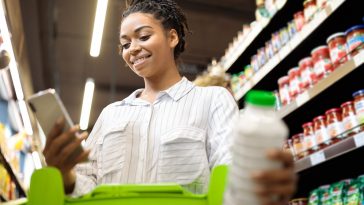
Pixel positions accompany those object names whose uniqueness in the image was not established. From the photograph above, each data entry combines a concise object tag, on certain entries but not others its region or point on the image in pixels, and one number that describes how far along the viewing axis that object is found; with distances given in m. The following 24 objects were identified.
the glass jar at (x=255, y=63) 3.89
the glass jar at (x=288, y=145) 3.19
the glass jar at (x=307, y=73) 2.96
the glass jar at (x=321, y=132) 2.70
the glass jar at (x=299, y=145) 2.99
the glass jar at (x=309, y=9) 2.96
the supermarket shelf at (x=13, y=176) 3.80
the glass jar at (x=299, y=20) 3.14
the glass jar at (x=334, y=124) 2.58
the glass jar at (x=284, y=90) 3.33
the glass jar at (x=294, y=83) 3.15
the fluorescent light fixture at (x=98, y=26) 5.30
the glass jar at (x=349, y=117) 2.45
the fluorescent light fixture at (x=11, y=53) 3.91
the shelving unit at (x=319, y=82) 2.58
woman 1.40
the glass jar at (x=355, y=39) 2.49
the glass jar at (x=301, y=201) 3.02
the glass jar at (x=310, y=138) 2.83
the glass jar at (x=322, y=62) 2.79
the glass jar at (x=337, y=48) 2.64
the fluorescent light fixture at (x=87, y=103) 8.10
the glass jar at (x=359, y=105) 2.39
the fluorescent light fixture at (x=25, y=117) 5.65
